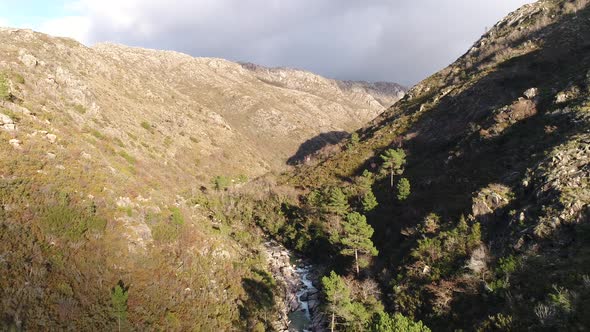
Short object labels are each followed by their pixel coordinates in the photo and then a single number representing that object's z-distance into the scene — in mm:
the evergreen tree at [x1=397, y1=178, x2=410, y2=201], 48688
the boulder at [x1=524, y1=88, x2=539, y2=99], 53131
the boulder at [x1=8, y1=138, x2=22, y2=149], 35844
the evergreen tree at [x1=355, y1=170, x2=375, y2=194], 57656
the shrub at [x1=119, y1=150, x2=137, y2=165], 56750
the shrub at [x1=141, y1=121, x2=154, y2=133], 89750
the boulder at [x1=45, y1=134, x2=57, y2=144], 41094
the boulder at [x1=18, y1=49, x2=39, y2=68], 74000
